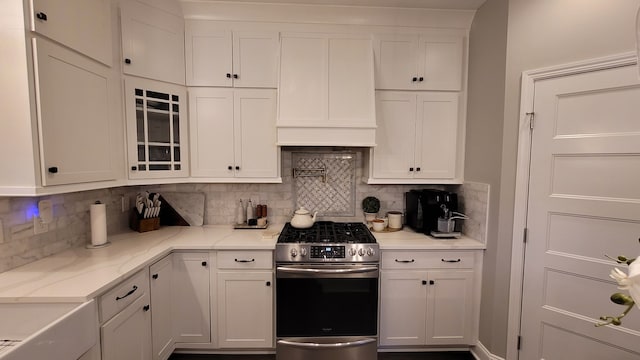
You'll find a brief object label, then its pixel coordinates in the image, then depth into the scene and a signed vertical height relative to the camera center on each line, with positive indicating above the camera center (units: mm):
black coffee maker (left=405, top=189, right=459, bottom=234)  2357 -334
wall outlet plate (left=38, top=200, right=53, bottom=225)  1676 -292
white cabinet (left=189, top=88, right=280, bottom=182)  2340 +265
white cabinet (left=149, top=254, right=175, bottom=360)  1874 -1013
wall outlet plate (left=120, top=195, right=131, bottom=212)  2414 -340
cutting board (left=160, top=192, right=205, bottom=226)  2631 -413
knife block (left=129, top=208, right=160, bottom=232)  2379 -511
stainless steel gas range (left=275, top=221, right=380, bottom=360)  2023 -987
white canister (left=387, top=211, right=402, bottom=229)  2531 -491
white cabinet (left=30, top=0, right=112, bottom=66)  1382 +777
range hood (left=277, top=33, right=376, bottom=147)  2273 +645
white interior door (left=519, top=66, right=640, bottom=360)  1509 -256
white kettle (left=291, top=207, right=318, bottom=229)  2416 -474
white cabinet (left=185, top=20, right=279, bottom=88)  2287 +907
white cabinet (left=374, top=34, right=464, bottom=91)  2332 +892
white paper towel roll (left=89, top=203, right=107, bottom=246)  1940 -422
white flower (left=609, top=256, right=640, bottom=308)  581 -239
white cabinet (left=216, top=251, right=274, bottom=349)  2105 -1023
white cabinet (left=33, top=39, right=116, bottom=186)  1395 +273
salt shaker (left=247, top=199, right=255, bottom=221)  2660 -434
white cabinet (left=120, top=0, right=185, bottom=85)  1976 +926
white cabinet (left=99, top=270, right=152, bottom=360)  1434 -893
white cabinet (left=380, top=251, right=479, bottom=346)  2174 -1042
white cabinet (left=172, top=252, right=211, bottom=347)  2102 -1018
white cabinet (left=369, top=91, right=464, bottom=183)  2387 +245
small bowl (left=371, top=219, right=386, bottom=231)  2492 -527
